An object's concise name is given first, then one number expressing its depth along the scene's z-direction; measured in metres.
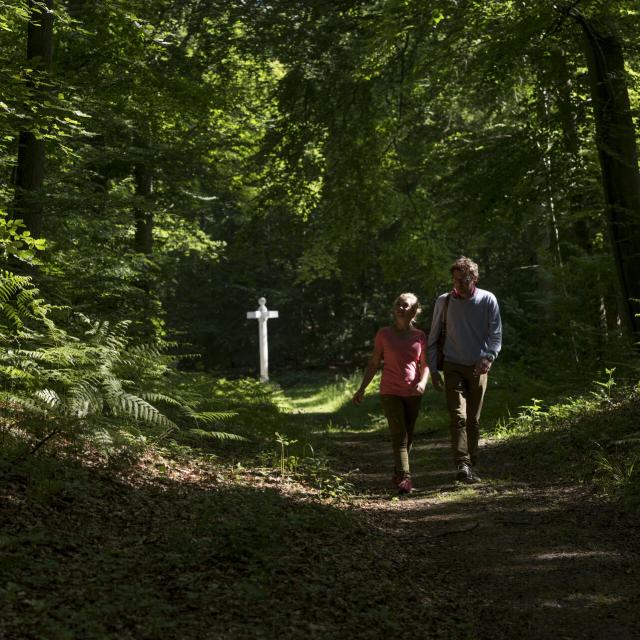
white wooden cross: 26.69
